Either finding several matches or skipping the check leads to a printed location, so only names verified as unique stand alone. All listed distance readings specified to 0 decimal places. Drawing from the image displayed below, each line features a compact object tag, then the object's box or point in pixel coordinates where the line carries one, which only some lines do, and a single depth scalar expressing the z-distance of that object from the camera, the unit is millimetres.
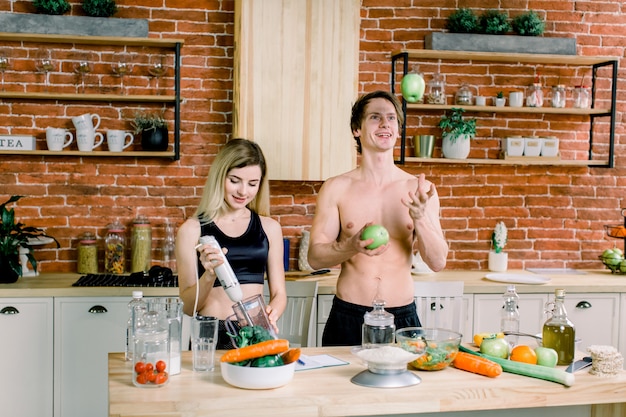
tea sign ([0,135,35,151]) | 4375
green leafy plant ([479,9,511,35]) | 4719
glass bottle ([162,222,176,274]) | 4586
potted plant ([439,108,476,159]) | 4691
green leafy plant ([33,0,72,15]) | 4289
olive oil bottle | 2486
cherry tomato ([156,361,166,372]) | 2186
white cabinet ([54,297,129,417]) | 3971
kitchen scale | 2225
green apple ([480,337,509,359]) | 2502
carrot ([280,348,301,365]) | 2199
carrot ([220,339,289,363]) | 2158
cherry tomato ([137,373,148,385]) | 2176
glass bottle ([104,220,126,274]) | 4465
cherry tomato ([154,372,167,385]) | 2170
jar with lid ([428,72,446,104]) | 4727
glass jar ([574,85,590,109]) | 4855
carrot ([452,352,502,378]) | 2328
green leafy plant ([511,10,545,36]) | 4762
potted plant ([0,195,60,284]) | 4023
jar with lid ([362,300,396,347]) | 2473
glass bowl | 2352
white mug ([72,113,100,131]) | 4375
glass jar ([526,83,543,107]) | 4781
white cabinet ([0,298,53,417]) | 3924
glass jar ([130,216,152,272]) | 4480
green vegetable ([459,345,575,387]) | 2275
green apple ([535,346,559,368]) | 2420
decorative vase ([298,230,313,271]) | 4652
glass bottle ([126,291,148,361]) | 2307
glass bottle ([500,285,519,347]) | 2711
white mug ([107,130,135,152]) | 4398
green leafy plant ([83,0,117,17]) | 4340
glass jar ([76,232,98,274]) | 4465
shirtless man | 3023
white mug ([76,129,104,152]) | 4383
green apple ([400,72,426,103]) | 3791
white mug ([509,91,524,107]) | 4770
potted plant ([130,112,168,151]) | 4430
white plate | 4438
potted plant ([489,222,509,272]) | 4844
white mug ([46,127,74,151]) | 4336
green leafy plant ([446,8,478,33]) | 4688
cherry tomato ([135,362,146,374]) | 2180
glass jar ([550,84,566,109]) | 4820
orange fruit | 2445
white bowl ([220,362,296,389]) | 2133
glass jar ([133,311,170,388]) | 2178
